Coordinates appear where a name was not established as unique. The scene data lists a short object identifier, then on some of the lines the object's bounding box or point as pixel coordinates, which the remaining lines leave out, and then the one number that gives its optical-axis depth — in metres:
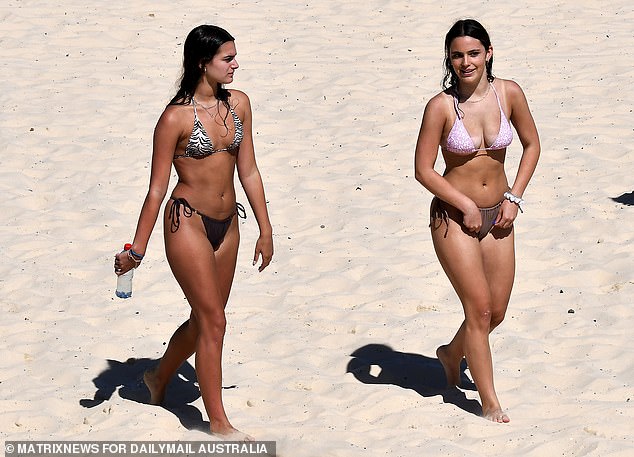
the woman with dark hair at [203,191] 11.28
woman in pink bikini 11.93
